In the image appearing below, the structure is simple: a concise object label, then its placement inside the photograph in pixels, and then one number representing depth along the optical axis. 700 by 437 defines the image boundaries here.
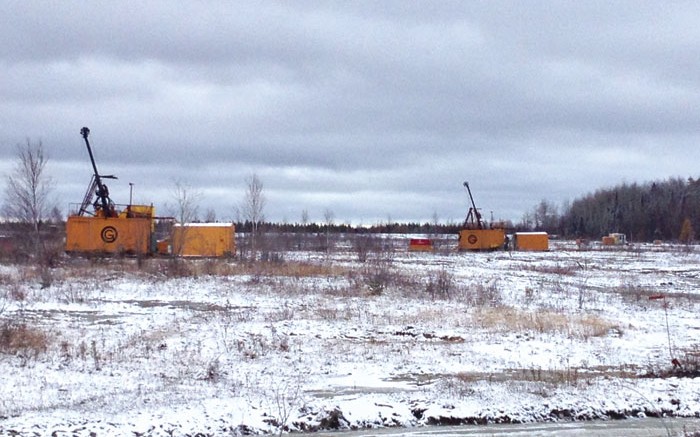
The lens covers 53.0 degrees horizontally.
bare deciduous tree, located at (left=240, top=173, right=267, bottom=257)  61.12
